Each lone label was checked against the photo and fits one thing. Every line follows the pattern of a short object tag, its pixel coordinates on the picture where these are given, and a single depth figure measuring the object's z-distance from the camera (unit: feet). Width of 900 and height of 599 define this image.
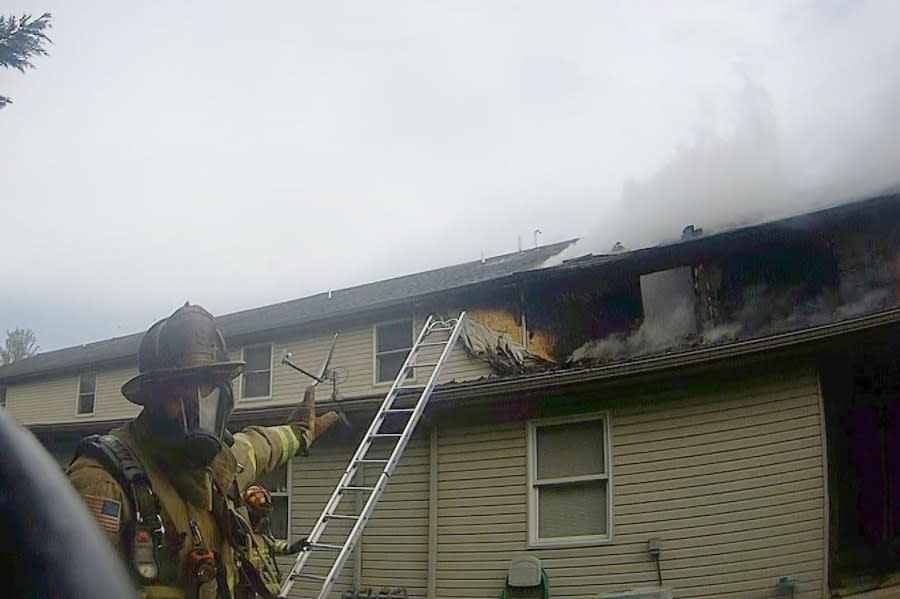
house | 20.76
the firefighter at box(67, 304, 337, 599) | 8.64
